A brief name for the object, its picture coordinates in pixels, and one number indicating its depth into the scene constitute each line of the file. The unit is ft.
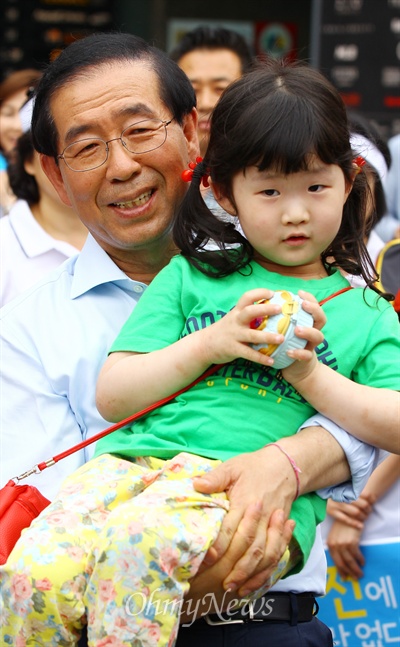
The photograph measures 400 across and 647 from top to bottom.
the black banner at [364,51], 50.96
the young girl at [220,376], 12.93
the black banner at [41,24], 66.79
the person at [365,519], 22.65
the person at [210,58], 35.42
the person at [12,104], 41.33
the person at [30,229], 27.80
